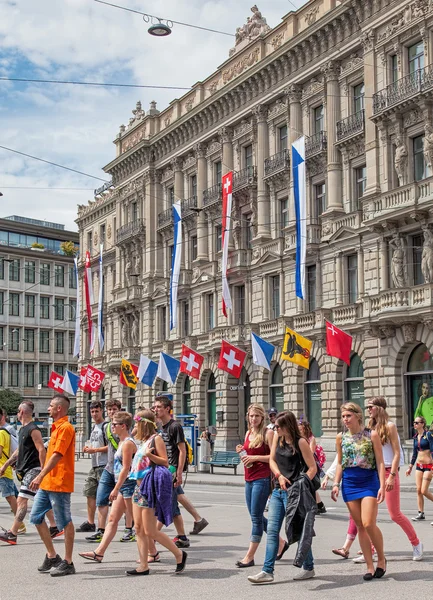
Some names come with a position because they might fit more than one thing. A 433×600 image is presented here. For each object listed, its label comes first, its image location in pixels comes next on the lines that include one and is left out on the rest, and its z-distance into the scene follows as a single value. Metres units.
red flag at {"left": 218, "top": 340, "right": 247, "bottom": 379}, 35.81
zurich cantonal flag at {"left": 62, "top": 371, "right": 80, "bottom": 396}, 45.72
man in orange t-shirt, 10.22
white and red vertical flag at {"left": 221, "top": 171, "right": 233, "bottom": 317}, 37.53
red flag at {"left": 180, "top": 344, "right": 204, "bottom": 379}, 38.41
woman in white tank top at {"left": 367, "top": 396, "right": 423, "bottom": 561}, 10.41
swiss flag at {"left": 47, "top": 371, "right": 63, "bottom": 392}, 45.50
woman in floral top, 9.59
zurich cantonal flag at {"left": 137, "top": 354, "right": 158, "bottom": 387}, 41.75
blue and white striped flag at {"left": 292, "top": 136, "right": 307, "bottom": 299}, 33.47
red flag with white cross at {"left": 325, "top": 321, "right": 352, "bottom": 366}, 32.34
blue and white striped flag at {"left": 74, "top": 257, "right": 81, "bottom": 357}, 54.75
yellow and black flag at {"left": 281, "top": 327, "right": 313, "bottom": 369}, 33.19
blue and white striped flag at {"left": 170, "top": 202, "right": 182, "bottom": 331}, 41.59
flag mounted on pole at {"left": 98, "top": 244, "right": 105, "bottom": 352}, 50.82
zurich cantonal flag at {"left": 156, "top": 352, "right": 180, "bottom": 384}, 38.69
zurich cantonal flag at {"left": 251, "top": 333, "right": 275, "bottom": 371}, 34.69
